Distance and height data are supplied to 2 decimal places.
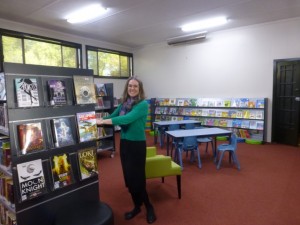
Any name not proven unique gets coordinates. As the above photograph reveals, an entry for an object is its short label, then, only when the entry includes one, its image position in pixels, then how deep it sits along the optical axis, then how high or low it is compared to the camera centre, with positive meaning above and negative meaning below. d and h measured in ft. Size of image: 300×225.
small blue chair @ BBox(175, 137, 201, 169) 13.12 -3.13
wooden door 17.95 -0.74
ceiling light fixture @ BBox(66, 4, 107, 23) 14.87 +6.00
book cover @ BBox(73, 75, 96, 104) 6.52 +0.22
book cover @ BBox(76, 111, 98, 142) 6.51 -0.91
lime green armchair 9.05 -3.09
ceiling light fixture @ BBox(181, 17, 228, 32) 18.01 +6.13
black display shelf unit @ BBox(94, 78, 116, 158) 16.26 -1.34
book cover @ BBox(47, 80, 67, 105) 5.90 +0.13
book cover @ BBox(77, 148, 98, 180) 6.55 -2.04
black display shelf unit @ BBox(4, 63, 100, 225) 5.26 -1.42
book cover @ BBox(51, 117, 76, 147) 5.98 -0.99
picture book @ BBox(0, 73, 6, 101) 5.53 +0.23
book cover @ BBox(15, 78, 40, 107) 5.31 +0.13
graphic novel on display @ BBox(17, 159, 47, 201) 5.29 -2.05
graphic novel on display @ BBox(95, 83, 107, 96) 16.15 +0.44
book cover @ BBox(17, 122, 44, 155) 5.33 -1.01
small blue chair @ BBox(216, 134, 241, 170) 13.30 -3.34
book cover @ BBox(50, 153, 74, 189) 5.93 -2.06
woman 7.38 -1.48
